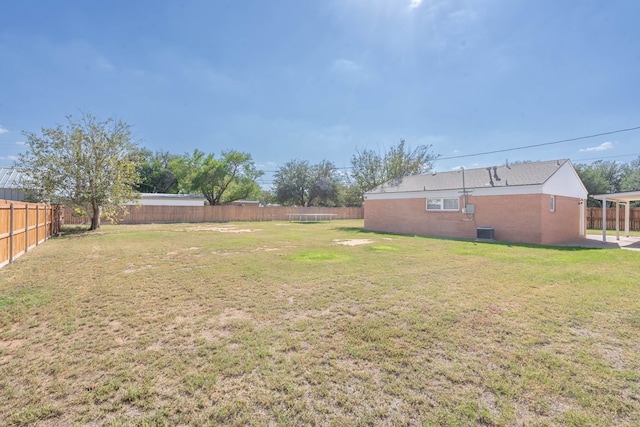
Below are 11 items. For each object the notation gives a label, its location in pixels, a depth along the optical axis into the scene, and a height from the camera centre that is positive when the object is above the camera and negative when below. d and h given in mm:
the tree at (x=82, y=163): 13211 +2485
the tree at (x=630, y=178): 24562 +3335
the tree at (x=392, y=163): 32750 +6277
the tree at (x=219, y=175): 30984 +4495
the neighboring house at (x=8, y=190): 20453 +1701
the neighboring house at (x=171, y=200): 25422 +1240
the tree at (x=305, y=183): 36438 +4079
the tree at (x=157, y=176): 37500 +5239
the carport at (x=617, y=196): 10650 +701
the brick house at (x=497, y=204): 11812 +429
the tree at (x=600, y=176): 25000 +3684
